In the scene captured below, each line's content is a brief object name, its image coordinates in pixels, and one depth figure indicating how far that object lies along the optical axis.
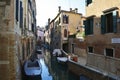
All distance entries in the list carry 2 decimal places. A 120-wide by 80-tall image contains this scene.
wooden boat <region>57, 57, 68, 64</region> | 9.26
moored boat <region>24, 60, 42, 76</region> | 6.11
